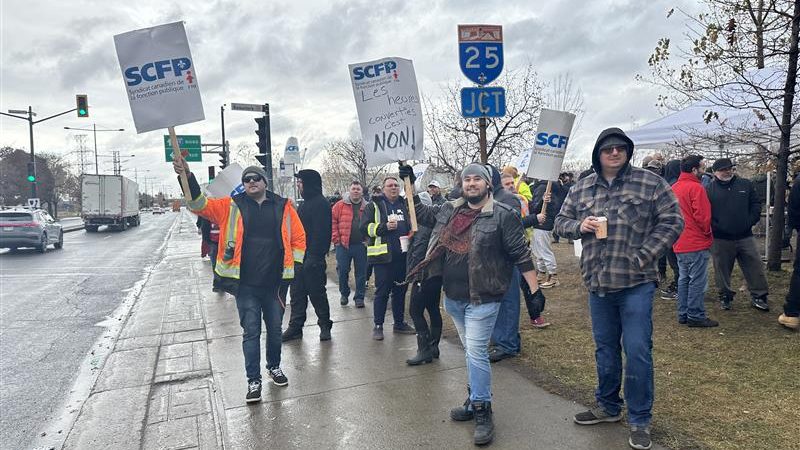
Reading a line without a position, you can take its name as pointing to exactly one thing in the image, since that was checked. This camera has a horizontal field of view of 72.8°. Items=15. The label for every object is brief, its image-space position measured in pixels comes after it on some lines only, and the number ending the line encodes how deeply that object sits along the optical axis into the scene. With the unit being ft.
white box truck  118.73
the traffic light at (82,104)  87.40
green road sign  87.25
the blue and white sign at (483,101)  20.43
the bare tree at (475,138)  50.75
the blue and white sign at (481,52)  20.01
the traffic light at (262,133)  45.11
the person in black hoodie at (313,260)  21.22
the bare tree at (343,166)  114.85
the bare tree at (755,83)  24.93
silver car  65.10
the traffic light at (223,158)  82.17
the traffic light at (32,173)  101.91
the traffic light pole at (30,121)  108.28
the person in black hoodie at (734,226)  20.94
